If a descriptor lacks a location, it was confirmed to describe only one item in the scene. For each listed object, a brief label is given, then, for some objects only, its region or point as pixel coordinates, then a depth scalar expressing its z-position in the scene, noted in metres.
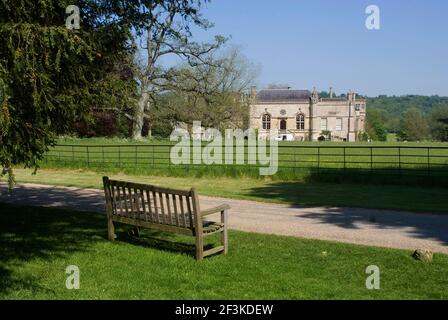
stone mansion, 119.56
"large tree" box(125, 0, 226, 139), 45.66
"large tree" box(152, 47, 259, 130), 51.16
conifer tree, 5.66
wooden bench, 7.96
